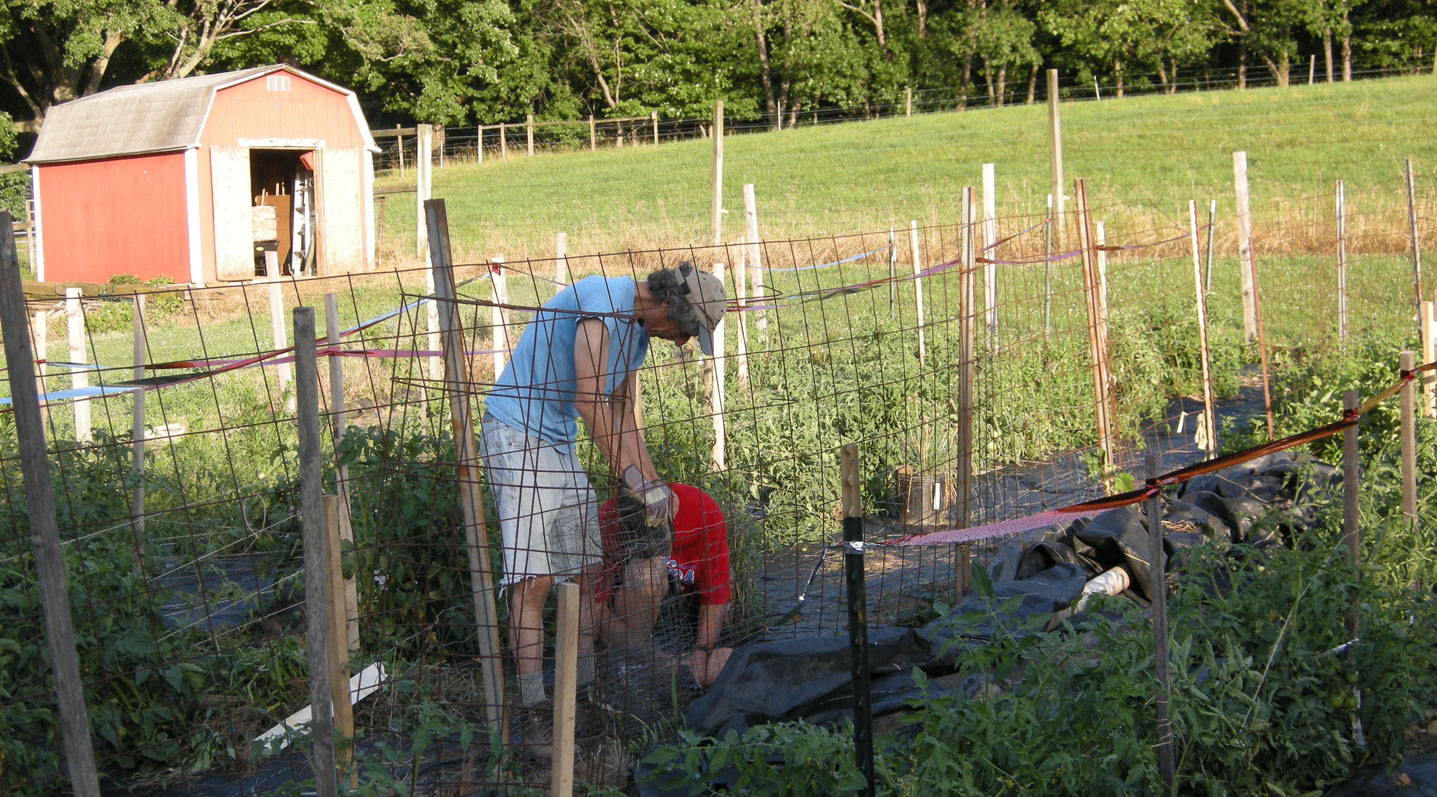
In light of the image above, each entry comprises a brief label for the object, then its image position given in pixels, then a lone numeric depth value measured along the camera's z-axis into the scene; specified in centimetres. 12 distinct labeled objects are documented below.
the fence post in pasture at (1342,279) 847
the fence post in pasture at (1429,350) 585
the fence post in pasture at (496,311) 413
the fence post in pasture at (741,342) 637
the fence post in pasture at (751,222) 762
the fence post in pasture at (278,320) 732
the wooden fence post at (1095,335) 575
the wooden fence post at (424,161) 1299
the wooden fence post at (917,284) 744
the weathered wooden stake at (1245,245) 855
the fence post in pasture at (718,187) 831
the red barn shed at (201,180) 1727
